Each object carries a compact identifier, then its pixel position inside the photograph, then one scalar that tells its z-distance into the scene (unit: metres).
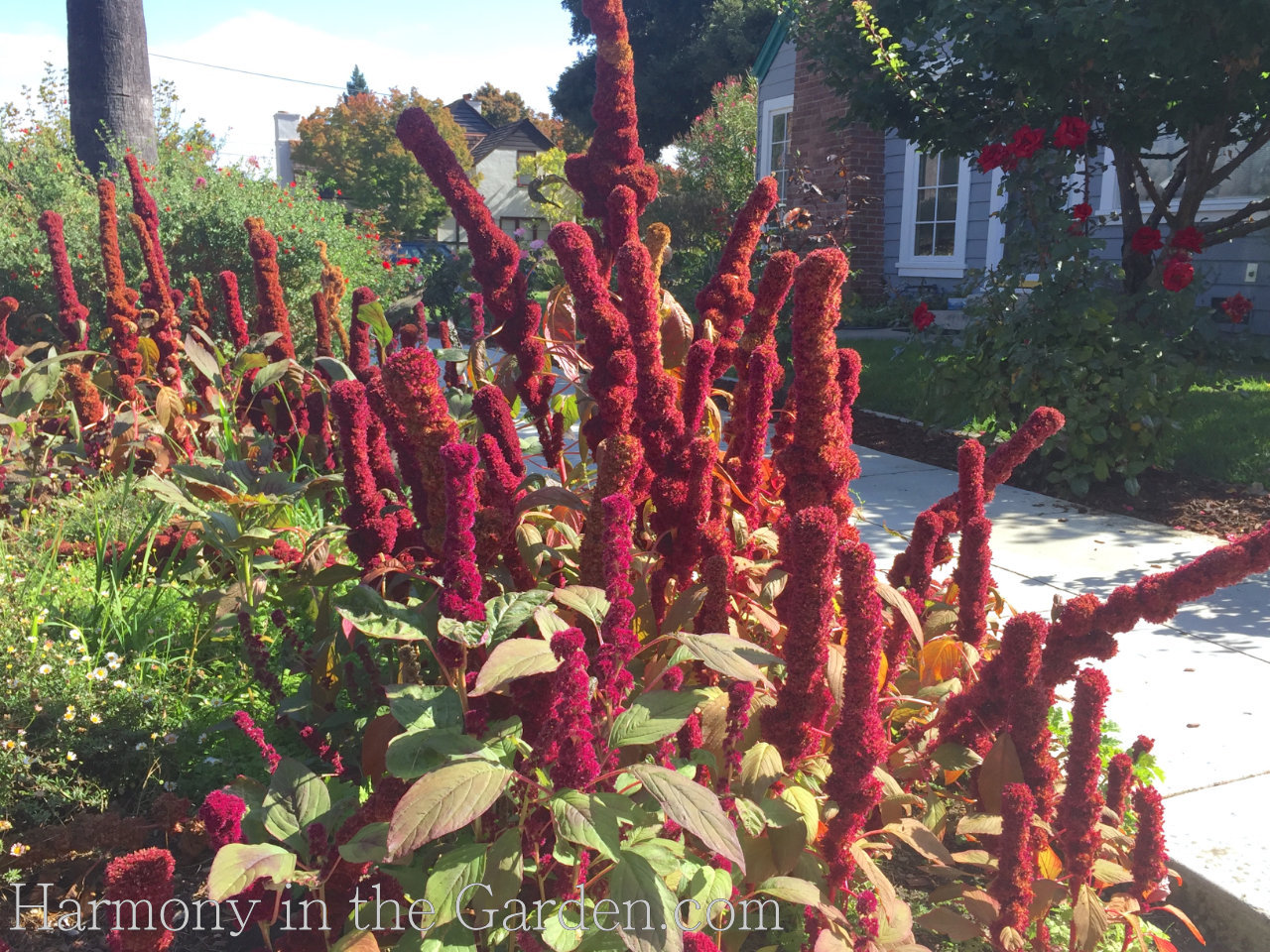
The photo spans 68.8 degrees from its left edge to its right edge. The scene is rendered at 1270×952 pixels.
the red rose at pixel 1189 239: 5.19
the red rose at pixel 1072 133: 4.97
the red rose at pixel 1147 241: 5.21
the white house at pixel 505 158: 44.25
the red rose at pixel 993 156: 5.19
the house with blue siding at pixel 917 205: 9.15
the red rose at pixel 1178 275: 5.02
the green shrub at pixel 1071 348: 4.89
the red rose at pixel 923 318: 6.07
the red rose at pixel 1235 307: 5.59
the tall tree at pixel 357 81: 82.84
